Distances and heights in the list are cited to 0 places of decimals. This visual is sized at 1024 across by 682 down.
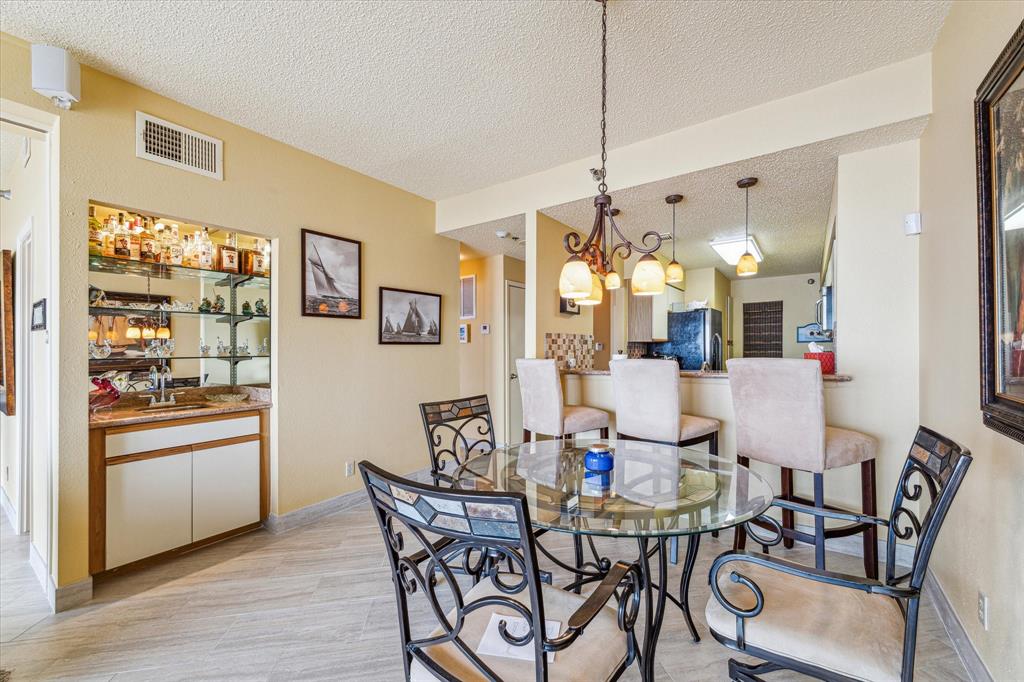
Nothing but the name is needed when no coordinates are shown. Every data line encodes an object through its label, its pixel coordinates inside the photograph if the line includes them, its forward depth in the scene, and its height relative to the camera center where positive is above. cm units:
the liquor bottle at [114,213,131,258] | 247 +61
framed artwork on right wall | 120 +31
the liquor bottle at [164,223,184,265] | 272 +63
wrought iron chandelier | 191 +36
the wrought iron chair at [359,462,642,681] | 90 -60
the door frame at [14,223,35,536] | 267 -16
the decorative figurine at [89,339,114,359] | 257 -3
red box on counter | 265 -13
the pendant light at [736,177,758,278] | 388 +70
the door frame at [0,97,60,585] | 206 +28
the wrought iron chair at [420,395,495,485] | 221 -42
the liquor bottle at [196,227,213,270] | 286 +64
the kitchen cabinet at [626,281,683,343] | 664 +41
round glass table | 130 -57
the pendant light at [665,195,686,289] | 384 +62
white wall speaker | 193 +126
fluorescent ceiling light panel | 474 +108
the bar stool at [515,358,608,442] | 298 -48
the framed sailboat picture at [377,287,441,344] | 368 +24
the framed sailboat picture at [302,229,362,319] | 314 +52
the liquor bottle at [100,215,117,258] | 242 +61
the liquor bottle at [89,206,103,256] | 237 +62
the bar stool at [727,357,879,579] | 213 -48
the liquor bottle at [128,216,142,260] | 253 +62
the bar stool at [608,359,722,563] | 260 -43
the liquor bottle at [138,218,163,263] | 259 +61
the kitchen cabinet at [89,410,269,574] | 225 -82
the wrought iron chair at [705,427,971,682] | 106 -79
